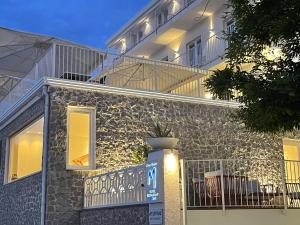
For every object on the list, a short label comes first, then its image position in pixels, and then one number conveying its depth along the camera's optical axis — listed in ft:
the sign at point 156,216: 29.91
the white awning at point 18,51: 60.13
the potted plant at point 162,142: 30.58
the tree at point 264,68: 21.17
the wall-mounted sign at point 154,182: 30.55
